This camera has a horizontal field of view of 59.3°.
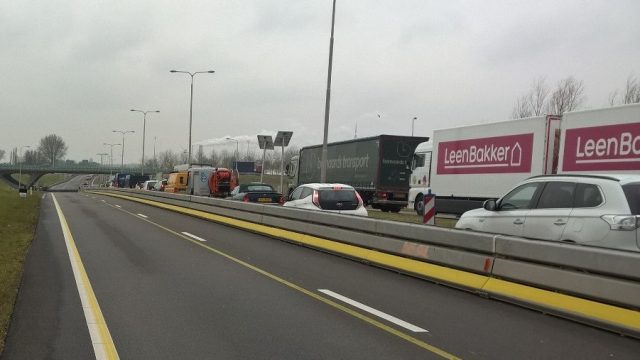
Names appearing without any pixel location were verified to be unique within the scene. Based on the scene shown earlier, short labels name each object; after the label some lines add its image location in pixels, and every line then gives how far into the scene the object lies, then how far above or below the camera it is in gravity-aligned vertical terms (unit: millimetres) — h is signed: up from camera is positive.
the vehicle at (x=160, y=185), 49572 -1131
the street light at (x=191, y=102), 43472 +5585
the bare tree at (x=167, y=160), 123250 +3274
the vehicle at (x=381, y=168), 26875 +884
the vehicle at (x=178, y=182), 42719 -589
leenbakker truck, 13828 +1292
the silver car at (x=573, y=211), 7138 -183
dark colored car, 22484 -695
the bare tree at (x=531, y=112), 41344 +6245
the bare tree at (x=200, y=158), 110288 +3723
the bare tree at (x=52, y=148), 169250 +5772
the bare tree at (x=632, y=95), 34853 +6686
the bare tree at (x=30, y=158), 156962 +2115
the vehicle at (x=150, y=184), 57006 -1260
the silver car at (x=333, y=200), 14969 -433
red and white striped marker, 14204 -500
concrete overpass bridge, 110750 -575
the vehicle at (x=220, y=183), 39406 -422
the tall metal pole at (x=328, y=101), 22531 +3340
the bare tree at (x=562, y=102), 39125 +6782
